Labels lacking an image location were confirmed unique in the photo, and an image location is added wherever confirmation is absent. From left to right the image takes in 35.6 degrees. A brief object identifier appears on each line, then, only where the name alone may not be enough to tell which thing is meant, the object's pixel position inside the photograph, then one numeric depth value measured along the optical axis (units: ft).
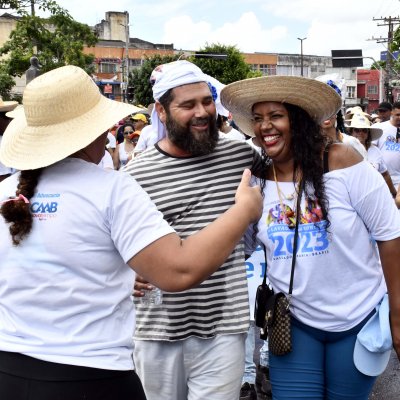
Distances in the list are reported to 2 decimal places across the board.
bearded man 9.73
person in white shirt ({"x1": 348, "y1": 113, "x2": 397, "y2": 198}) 22.59
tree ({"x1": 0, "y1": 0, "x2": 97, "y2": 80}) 66.54
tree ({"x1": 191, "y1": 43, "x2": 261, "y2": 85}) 202.49
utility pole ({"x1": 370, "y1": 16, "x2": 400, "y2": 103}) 150.92
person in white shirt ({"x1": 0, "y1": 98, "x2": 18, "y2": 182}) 17.46
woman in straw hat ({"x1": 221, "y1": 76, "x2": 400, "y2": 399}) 9.06
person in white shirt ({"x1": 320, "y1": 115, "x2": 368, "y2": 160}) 15.40
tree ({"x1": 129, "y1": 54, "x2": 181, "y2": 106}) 183.21
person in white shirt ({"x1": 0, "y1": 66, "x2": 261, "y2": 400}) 6.41
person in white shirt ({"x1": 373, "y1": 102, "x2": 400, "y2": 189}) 26.78
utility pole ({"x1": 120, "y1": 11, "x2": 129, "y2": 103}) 198.70
